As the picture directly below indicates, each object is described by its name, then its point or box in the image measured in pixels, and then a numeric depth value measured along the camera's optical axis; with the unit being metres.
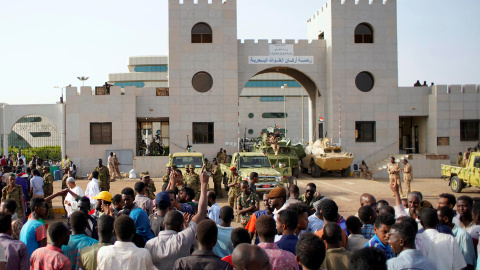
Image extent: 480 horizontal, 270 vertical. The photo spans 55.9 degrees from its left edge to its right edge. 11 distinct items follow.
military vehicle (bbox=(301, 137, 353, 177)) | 24.83
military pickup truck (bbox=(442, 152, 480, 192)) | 17.72
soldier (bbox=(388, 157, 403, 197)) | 15.03
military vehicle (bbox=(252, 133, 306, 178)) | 23.67
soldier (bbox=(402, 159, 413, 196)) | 17.59
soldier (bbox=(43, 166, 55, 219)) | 13.27
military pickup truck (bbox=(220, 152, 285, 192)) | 16.31
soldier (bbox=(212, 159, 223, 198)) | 17.37
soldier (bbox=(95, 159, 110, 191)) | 13.66
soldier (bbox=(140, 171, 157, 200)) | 9.94
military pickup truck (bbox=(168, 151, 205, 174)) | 17.98
